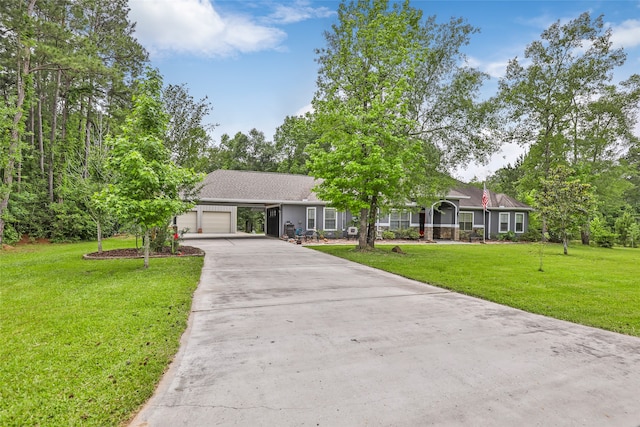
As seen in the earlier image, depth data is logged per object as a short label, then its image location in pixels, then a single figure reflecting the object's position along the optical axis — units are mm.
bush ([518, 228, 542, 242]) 23631
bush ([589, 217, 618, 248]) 21562
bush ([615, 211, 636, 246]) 23391
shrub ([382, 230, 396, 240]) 21344
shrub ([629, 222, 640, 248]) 23156
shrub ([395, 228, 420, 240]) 21875
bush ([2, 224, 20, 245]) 15984
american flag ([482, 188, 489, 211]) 21406
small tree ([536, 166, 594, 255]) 13467
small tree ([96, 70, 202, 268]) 7637
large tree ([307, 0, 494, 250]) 12633
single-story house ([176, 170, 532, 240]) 19953
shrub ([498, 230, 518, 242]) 24328
